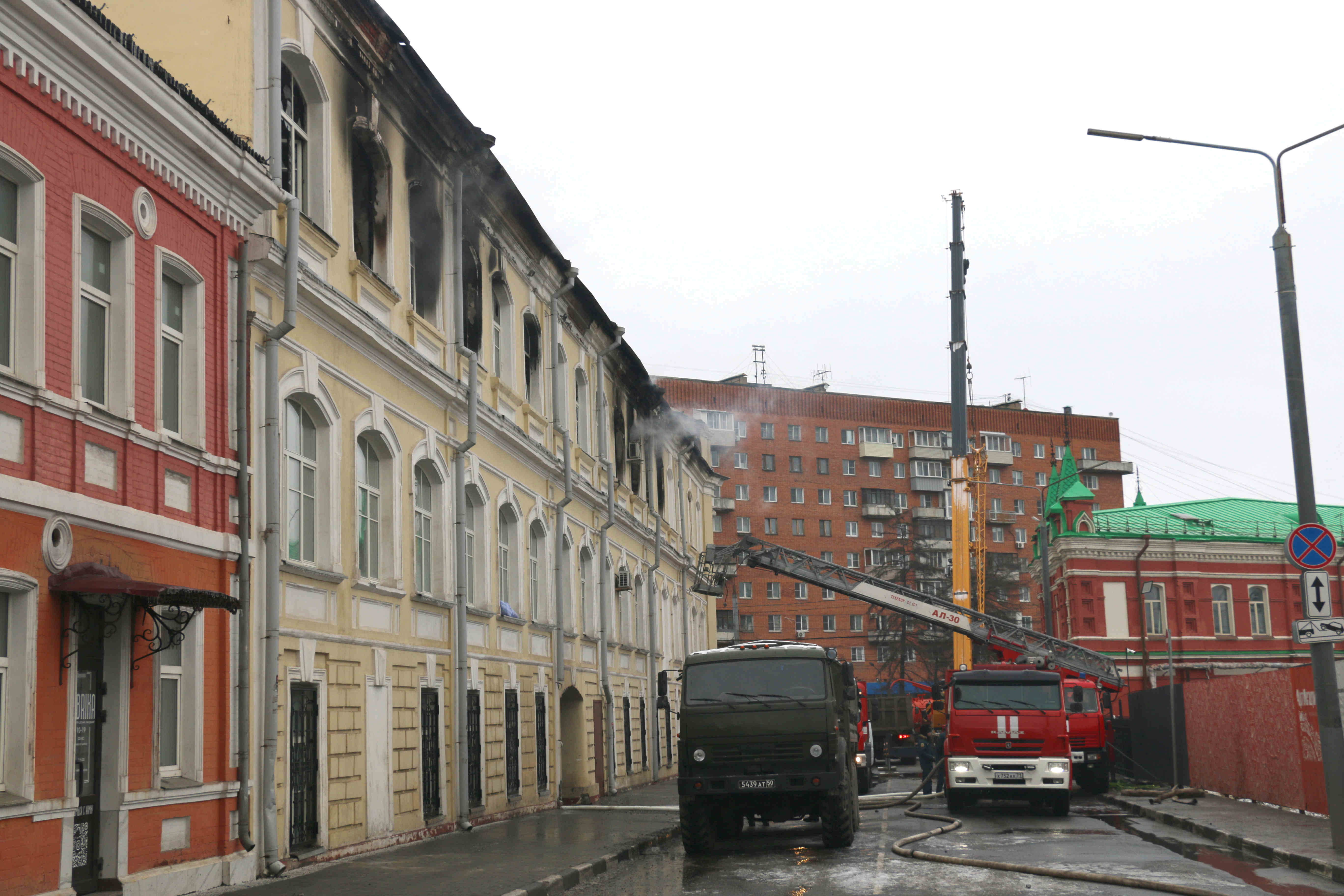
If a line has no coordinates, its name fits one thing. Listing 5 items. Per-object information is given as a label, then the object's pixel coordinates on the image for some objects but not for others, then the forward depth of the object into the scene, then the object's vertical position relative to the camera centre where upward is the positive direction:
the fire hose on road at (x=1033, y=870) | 12.69 -2.25
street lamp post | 15.24 +1.86
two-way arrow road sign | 15.51 +0.45
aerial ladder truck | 24.11 -1.49
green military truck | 17.97 -1.10
